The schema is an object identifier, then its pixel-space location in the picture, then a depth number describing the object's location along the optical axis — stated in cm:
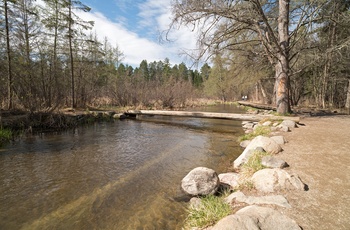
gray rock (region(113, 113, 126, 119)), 1352
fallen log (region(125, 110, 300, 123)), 812
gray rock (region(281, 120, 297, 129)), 665
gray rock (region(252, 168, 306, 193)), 266
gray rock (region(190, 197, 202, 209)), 278
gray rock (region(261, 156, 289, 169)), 338
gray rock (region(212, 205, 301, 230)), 179
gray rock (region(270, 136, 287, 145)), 489
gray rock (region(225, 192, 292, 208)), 228
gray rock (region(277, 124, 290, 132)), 628
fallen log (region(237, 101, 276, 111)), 1399
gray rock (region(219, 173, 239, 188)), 351
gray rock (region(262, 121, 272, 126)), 739
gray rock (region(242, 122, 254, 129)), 1000
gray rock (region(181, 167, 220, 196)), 330
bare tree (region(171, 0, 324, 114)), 758
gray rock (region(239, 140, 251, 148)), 644
